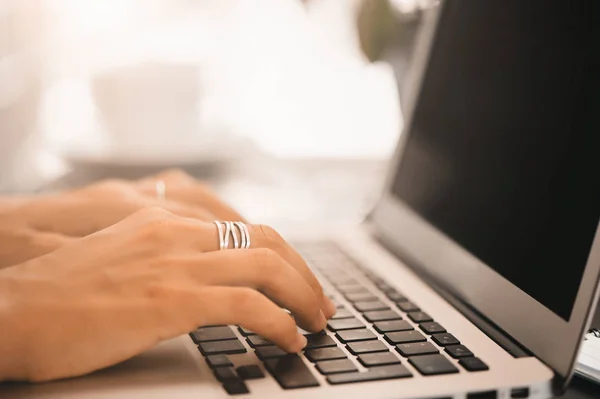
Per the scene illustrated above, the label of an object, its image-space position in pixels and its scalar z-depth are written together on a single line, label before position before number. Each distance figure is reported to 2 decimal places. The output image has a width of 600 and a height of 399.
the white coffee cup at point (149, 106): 0.84
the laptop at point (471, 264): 0.52
